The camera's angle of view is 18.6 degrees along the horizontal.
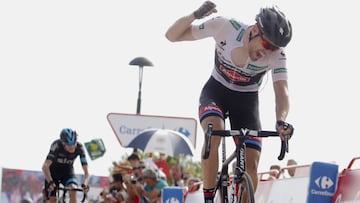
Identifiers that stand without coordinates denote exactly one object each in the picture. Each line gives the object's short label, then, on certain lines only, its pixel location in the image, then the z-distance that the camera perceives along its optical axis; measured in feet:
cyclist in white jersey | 33.35
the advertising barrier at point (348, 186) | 40.22
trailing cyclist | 58.18
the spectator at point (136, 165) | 57.76
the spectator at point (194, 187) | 56.90
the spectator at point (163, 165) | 71.31
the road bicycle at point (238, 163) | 31.96
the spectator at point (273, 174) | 48.52
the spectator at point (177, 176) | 66.80
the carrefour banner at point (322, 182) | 40.60
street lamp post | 91.15
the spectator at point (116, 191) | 59.78
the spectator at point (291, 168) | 46.61
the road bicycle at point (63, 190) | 58.95
